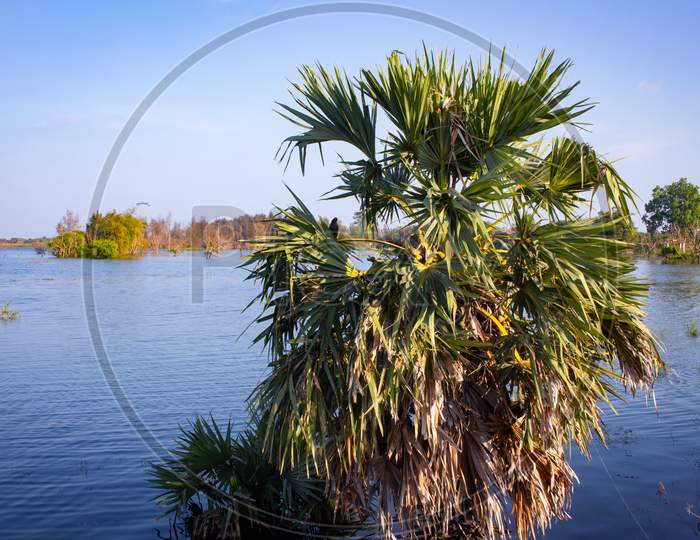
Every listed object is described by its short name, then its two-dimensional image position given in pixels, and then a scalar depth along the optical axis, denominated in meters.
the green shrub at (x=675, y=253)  65.28
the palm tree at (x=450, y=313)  5.62
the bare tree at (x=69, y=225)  126.31
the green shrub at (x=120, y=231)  88.44
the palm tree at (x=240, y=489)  7.23
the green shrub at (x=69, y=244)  88.81
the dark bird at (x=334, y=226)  6.63
